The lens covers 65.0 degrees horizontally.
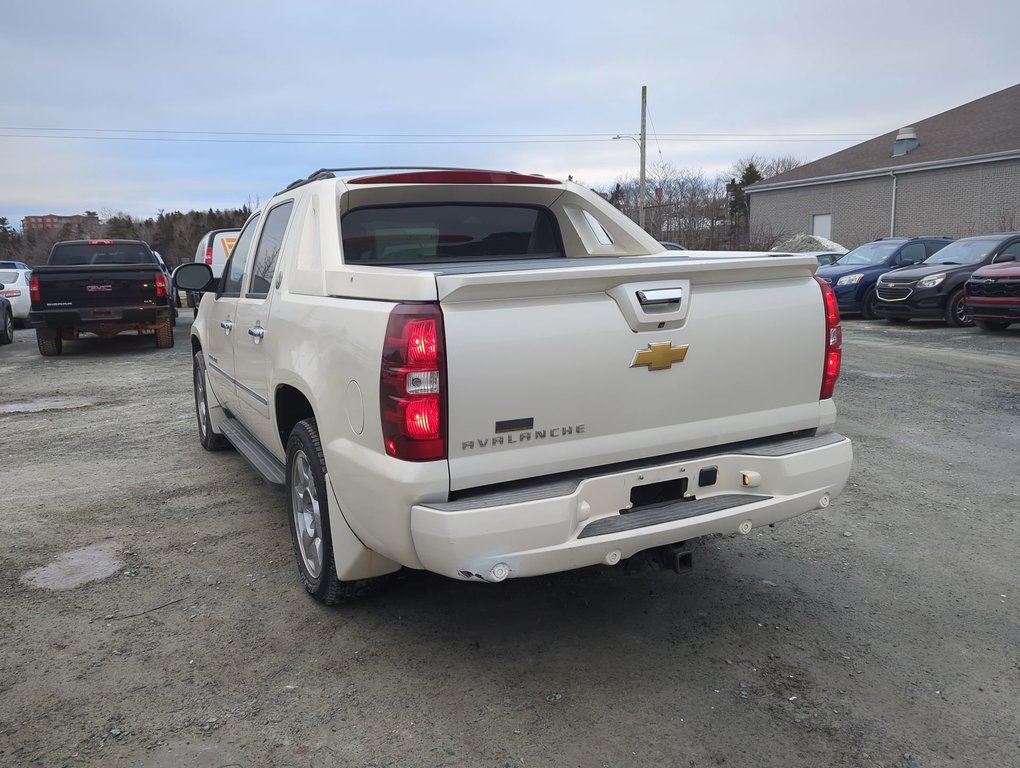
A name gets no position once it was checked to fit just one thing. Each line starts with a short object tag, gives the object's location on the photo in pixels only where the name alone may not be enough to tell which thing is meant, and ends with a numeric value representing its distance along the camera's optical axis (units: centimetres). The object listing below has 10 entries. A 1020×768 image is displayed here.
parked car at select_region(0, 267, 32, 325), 1884
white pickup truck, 271
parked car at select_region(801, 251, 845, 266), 2263
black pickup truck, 1296
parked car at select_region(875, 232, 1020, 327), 1448
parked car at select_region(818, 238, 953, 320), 1677
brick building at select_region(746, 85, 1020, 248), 2858
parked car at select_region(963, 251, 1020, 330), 1273
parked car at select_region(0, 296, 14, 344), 1592
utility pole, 3332
